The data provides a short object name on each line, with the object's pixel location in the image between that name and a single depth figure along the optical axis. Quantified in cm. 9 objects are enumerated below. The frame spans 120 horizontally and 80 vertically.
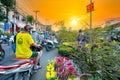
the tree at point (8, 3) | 857
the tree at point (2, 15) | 835
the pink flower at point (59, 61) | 174
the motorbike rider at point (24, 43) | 193
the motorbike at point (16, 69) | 142
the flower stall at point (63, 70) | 140
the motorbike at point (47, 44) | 547
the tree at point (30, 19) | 1878
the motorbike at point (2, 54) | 346
